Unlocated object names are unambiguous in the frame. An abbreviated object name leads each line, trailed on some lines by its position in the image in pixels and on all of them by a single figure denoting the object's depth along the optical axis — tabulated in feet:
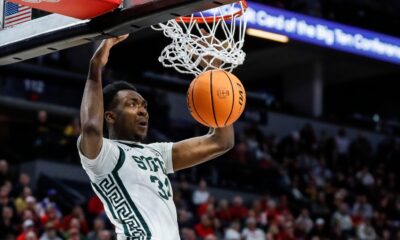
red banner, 17.71
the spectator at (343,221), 56.85
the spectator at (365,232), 56.93
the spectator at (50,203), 43.72
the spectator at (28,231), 37.06
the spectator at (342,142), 73.90
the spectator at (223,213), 51.26
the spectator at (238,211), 52.01
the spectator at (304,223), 53.93
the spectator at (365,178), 67.87
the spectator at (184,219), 46.57
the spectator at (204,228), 47.19
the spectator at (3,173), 45.03
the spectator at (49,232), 39.11
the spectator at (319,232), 54.24
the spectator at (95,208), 45.57
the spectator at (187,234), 43.91
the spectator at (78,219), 42.75
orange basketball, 19.85
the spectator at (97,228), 41.93
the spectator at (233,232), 47.38
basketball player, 17.79
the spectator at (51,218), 41.04
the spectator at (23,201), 42.60
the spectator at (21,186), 44.52
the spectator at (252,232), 47.84
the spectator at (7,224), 40.15
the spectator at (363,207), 61.41
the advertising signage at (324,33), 66.74
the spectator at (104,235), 39.86
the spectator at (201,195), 52.29
